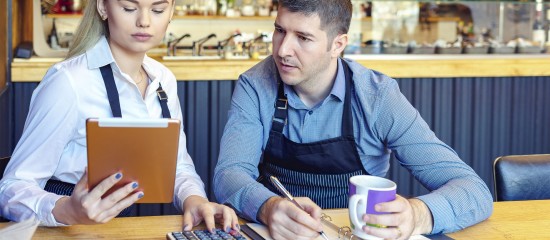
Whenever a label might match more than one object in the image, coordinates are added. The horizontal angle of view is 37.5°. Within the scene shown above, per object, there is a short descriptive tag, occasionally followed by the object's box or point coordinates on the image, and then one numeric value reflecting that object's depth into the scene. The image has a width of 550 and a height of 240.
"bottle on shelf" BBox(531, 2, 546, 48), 5.17
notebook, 1.75
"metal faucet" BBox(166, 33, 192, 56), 4.77
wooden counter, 3.96
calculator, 1.69
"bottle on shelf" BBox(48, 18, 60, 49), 4.88
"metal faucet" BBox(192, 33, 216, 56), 4.88
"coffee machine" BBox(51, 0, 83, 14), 5.65
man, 2.19
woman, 1.97
